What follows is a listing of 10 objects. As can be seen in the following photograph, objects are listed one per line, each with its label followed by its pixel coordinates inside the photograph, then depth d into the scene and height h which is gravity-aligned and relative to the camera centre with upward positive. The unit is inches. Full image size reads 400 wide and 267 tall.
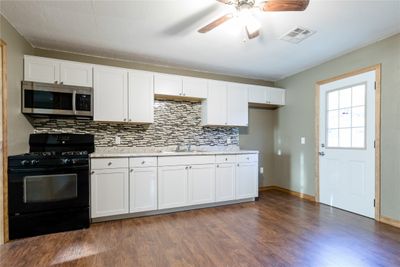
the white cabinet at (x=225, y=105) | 151.2 +19.7
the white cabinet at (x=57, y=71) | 109.7 +32.0
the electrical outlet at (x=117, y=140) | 135.0 -5.1
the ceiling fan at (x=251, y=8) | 68.6 +41.9
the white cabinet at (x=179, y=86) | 136.6 +30.2
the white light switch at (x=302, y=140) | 158.9 -5.4
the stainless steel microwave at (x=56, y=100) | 106.6 +16.7
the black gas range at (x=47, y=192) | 92.9 -27.8
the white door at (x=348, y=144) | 117.6 -6.4
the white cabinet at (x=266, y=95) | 165.6 +29.6
